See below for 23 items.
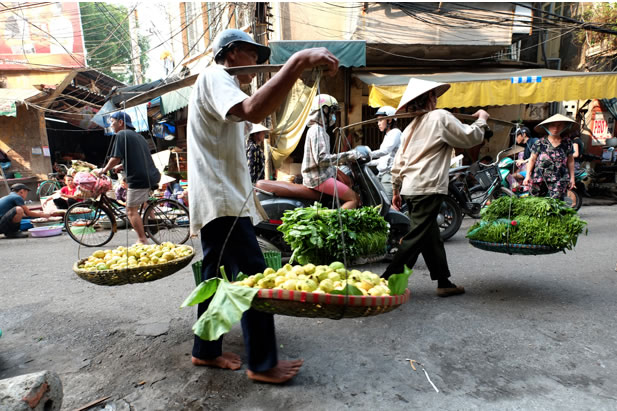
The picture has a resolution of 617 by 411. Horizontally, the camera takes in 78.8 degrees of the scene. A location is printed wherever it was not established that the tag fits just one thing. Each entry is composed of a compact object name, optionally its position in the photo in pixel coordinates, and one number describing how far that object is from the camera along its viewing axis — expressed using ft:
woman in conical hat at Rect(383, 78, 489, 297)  10.03
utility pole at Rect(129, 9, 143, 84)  34.03
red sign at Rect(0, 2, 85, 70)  42.06
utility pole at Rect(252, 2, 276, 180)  25.17
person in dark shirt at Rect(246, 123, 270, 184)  14.38
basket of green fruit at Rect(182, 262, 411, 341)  4.95
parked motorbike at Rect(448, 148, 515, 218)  18.07
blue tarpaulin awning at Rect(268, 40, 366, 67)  24.68
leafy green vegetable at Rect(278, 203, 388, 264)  10.09
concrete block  5.00
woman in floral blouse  16.14
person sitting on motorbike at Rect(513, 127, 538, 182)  23.68
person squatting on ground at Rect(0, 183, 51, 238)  22.41
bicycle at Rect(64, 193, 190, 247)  18.70
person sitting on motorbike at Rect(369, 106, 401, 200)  17.12
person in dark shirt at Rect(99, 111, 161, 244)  15.56
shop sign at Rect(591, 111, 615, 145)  35.96
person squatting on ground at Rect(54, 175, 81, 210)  26.29
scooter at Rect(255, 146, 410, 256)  13.37
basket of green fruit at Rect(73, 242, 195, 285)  7.95
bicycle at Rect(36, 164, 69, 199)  37.49
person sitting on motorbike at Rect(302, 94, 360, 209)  12.26
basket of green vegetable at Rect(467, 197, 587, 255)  9.70
